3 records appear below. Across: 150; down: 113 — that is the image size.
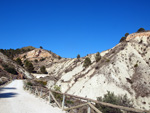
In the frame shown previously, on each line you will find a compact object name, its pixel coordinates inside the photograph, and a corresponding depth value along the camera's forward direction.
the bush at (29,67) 86.68
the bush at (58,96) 12.38
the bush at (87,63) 53.72
